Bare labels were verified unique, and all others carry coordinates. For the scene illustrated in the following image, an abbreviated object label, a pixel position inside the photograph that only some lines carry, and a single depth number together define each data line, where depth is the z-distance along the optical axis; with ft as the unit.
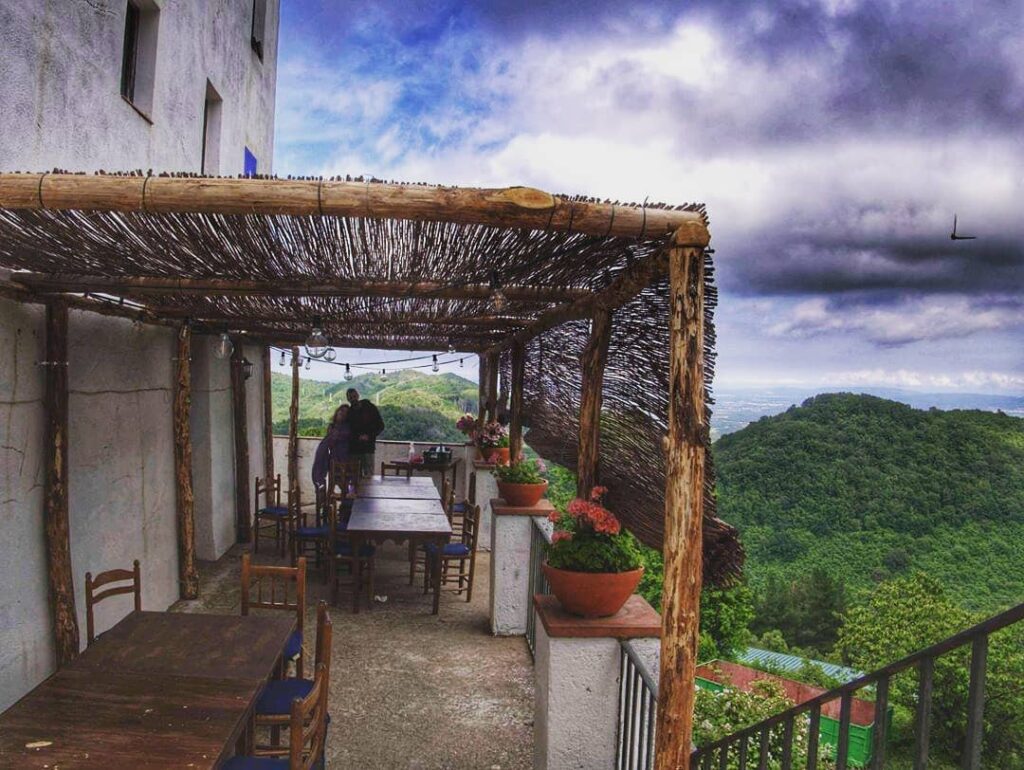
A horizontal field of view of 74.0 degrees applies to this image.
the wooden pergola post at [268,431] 33.74
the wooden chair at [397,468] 31.89
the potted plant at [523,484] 18.48
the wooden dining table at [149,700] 7.27
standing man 30.66
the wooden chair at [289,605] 12.44
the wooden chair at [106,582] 11.77
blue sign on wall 27.65
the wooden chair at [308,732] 7.14
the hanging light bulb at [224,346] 21.13
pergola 7.66
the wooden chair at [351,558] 19.93
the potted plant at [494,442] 26.03
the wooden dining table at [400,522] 19.08
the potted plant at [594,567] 9.66
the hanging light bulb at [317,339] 18.15
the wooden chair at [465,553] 21.31
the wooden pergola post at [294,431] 35.05
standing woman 29.53
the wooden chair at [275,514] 25.88
